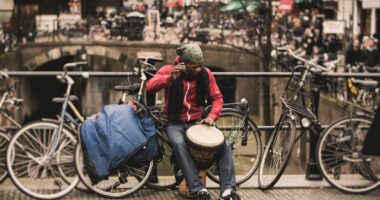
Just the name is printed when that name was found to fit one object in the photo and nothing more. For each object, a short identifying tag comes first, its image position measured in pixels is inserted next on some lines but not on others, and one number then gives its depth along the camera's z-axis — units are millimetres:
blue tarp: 6836
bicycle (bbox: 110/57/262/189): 7359
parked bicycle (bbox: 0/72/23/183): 7207
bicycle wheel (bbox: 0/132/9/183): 7199
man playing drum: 6840
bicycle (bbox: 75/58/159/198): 6977
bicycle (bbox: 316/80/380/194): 7621
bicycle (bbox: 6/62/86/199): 6918
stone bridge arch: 39594
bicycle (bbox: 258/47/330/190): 7613
